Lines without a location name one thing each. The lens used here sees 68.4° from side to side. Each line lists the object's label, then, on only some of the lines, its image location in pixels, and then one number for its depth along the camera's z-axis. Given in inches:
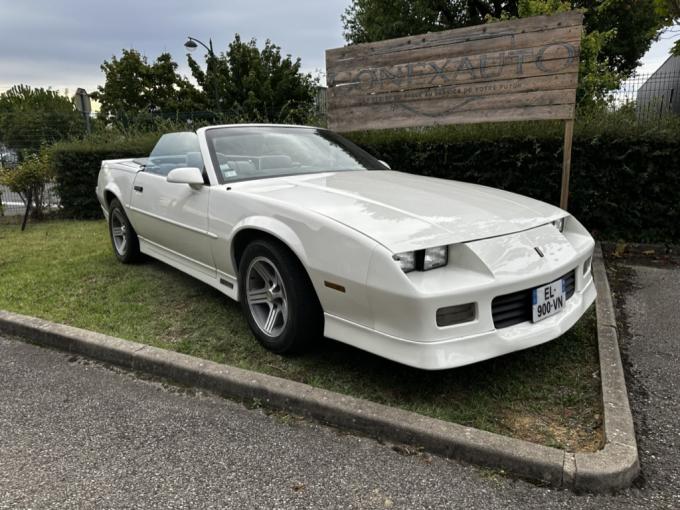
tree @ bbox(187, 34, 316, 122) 1106.7
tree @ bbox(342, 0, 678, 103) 894.4
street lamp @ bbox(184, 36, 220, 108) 932.6
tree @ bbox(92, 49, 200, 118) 1432.1
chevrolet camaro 89.4
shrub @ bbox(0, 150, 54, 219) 338.6
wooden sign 196.4
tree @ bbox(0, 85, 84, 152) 436.8
